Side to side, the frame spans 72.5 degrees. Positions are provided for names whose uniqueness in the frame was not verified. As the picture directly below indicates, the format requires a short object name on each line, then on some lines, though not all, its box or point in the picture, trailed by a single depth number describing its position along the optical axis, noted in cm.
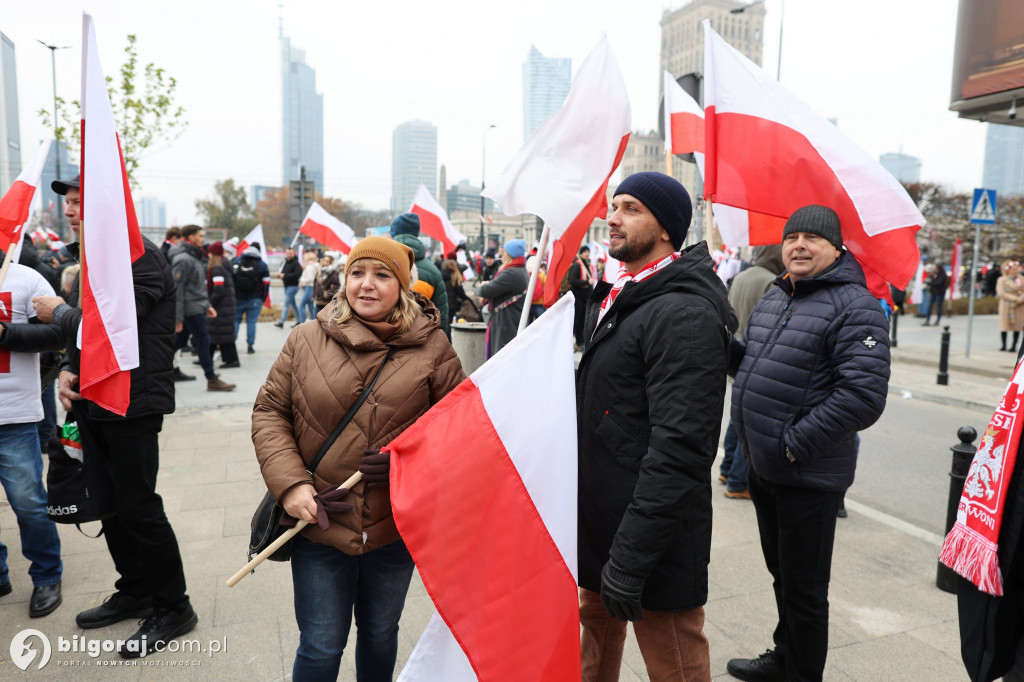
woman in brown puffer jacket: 234
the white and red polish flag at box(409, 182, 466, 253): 1110
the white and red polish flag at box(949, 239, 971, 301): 1859
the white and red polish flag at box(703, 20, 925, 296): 323
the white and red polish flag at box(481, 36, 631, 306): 293
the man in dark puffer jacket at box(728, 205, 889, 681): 273
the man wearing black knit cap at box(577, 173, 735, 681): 207
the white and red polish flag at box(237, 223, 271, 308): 1419
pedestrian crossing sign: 1182
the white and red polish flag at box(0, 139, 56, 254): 374
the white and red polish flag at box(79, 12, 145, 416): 288
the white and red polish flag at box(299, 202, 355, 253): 1171
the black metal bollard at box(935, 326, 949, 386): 1073
